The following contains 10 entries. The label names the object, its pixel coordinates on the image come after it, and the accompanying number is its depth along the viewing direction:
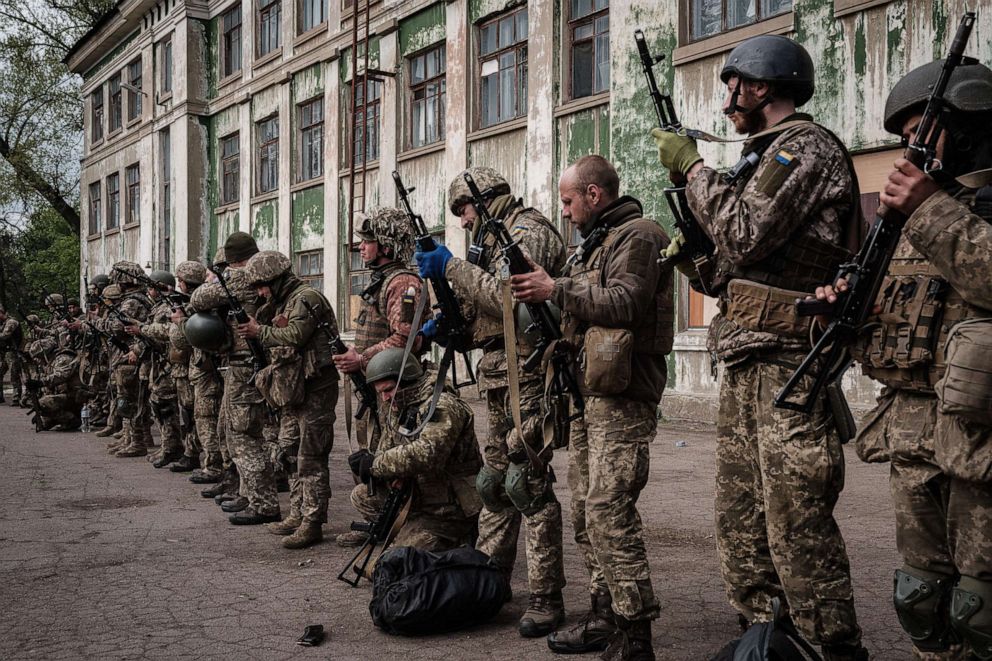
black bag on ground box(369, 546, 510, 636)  4.57
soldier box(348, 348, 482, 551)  5.29
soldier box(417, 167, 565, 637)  4.67
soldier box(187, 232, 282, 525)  7.59
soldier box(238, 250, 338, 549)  6.80
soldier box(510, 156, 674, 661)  4.01
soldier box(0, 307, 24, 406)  19.83
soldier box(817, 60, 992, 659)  2.70
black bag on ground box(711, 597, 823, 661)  2.96
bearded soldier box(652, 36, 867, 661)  3.30
